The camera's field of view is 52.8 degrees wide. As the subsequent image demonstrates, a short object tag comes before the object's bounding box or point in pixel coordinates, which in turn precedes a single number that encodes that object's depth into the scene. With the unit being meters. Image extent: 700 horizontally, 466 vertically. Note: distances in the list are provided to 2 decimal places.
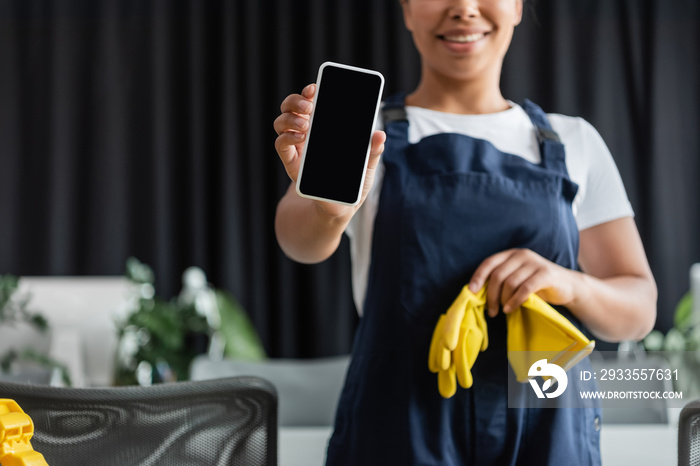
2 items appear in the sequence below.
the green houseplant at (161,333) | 2.35
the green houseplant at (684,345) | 1.74
